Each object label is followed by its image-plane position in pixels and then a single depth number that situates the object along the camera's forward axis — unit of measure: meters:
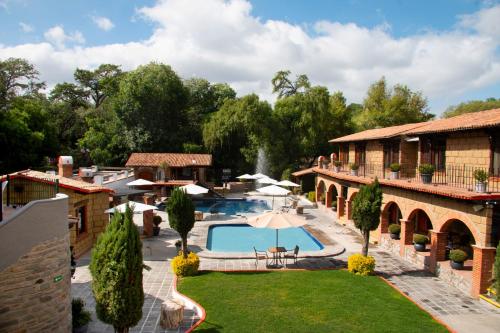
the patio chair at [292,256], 16.69
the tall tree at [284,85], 46.81
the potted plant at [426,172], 17.31
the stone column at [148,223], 21.48
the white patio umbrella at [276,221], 16.22
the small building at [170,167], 38.19
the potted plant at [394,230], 19.86
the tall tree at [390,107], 47.28
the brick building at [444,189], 13.25
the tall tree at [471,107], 60.33
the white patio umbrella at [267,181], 33.69
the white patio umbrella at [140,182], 28.63
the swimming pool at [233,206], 32.66
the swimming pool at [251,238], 21.73
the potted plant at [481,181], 13.41
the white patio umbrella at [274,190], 28.50
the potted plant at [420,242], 17.42
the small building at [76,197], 16.64
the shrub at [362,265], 15.42
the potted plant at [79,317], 10.77
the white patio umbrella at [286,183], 32.48
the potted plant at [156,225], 22.00
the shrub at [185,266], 14.96
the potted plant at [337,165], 29.95
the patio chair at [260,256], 16.69
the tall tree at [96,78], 65.25
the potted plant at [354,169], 25.49
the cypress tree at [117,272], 8.76
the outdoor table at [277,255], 16.73
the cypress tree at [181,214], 15.61
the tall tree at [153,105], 46.47
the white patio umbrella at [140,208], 18.41
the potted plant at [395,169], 20.58
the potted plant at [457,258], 14.76
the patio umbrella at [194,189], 26.98
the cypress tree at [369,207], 15.62
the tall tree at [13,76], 46.28
